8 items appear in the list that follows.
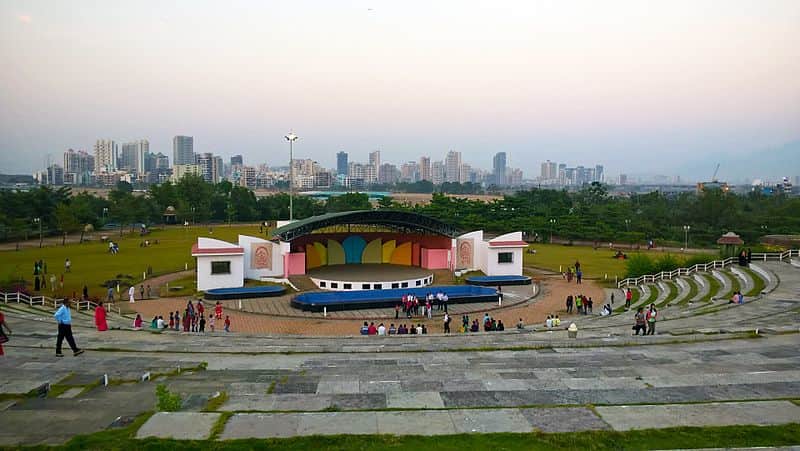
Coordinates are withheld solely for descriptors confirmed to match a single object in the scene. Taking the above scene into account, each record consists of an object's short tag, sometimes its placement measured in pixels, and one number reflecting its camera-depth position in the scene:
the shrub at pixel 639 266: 40.28
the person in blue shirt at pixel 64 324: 14.23
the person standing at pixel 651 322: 19.22
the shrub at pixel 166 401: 10.16
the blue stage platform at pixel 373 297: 31.50
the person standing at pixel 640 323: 19.42
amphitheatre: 9.31
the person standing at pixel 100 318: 19.05
